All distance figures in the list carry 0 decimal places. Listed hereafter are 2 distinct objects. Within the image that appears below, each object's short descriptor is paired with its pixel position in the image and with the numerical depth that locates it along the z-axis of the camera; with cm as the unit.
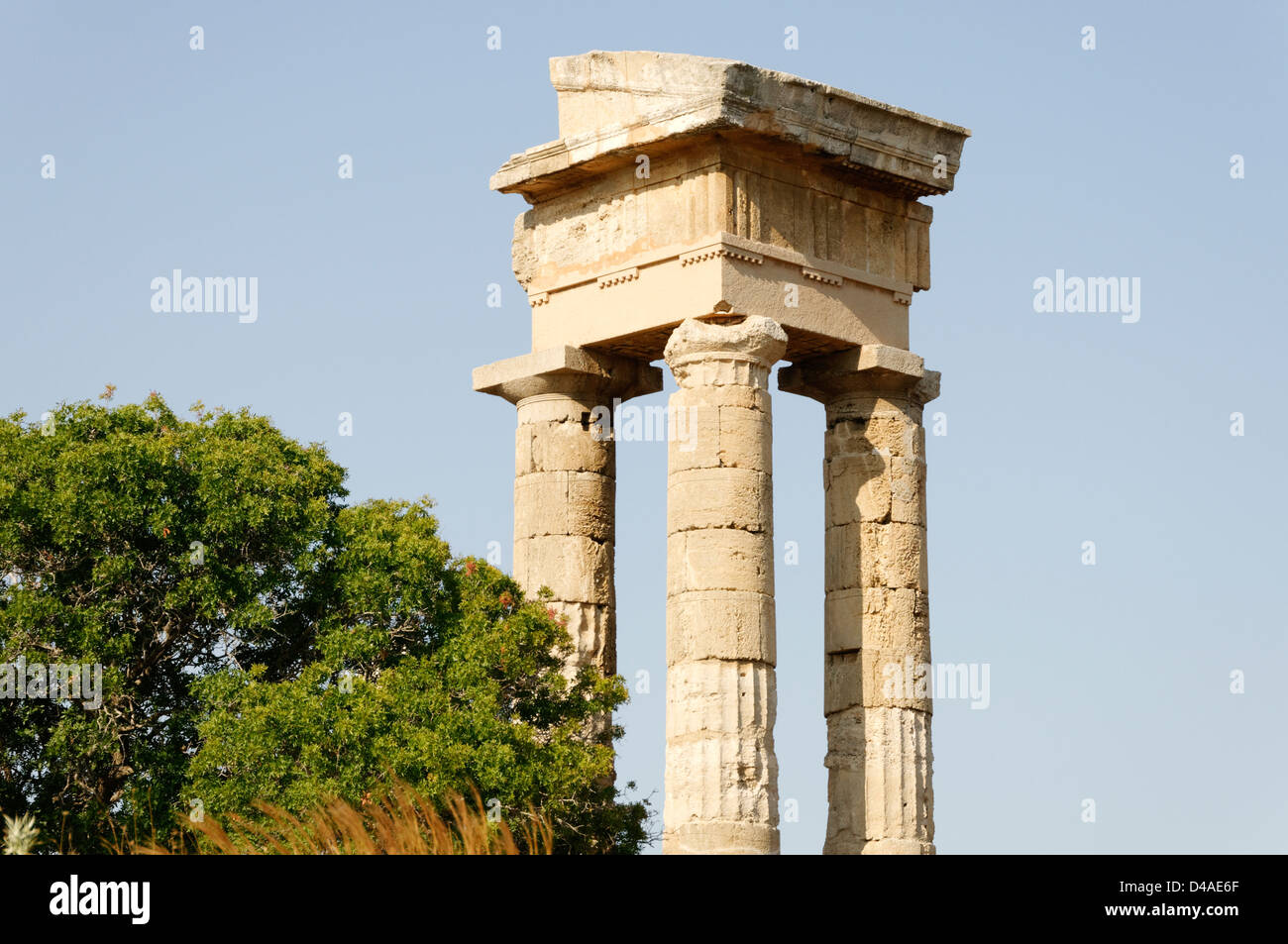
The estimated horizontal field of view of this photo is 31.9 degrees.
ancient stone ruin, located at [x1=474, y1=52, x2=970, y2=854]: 2773
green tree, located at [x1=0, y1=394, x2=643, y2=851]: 2755
